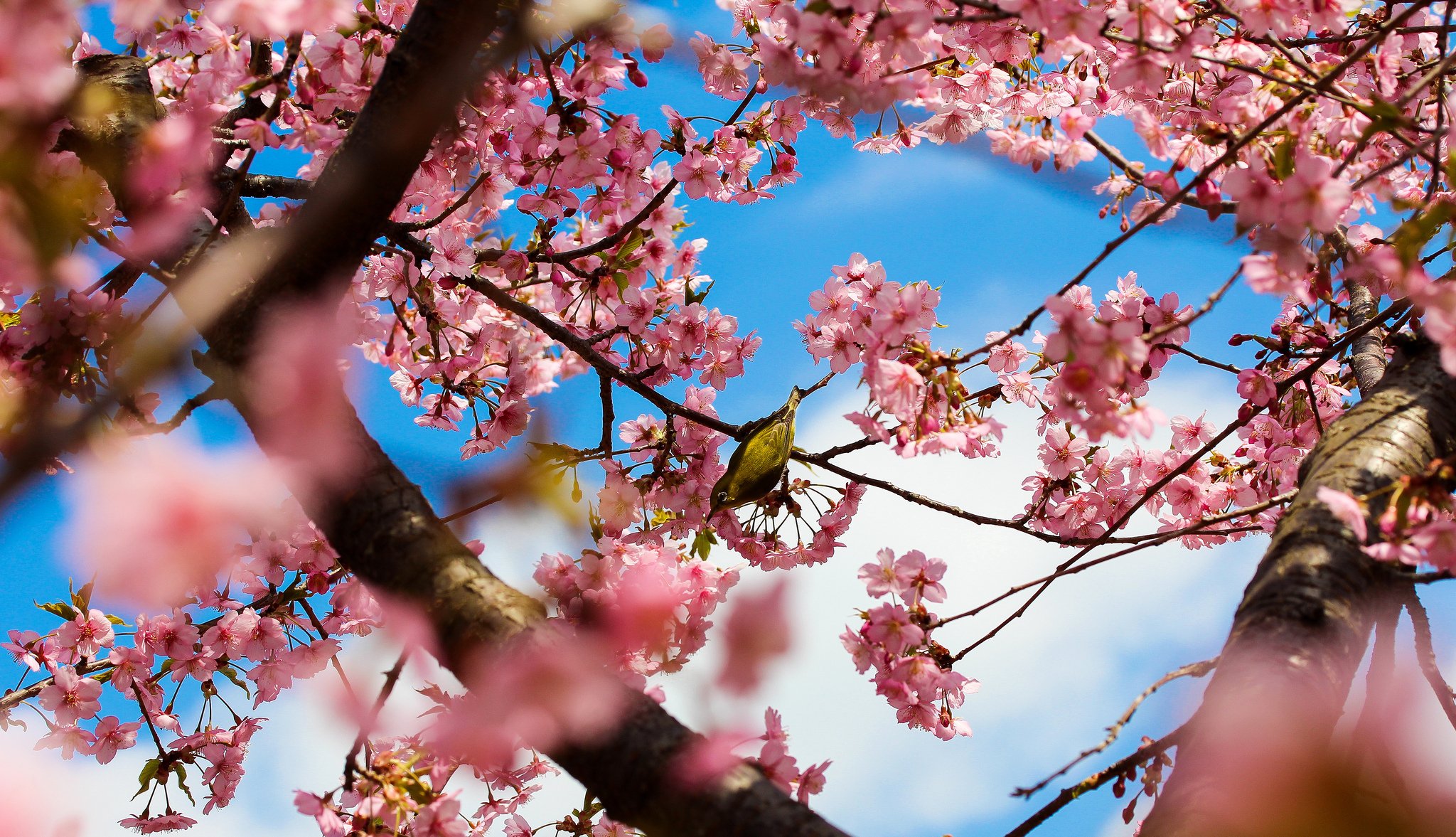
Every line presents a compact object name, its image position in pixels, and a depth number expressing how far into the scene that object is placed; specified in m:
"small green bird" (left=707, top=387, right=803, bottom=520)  3.70
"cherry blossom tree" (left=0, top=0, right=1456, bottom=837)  3.44
